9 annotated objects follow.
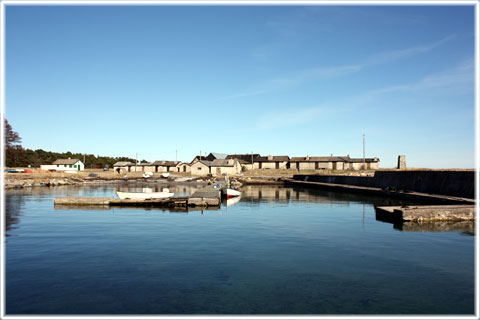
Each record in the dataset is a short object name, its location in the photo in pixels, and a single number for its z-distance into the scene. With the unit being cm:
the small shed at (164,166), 12388
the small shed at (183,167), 12294
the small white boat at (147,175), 10080
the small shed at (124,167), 12594
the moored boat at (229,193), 4856
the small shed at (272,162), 12219
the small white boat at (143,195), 3941
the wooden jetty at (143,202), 3716
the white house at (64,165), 11969
